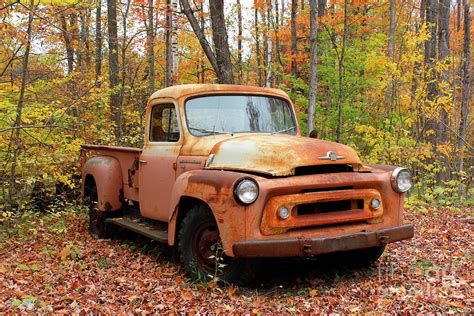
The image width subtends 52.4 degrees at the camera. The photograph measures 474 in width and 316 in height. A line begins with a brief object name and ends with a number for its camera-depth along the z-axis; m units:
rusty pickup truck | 4.42
